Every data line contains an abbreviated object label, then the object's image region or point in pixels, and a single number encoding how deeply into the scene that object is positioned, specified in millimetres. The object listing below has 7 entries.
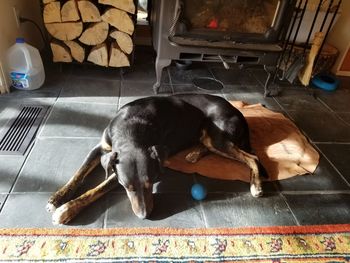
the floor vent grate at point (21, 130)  1830
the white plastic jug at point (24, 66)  2379
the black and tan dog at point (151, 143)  1406
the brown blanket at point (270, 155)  1861
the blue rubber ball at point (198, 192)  1636
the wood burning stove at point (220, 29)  2344
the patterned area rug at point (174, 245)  1283
